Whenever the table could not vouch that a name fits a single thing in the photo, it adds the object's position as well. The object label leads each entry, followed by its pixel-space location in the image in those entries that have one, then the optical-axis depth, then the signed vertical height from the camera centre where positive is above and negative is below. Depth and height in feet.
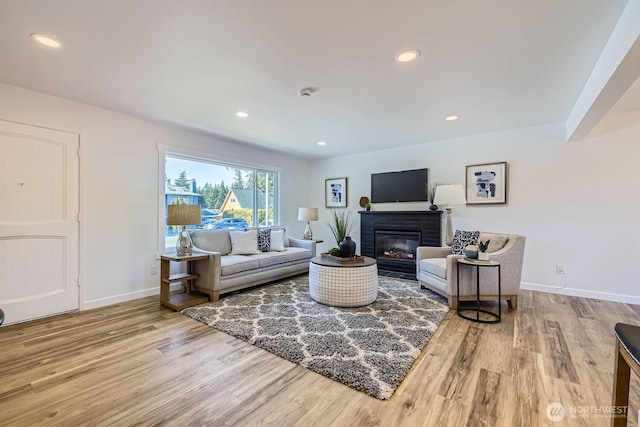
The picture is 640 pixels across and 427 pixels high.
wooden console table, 10.57 -2.93
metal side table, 9.26 -2.76
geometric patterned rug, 6.40 -3.53
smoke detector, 8.84 +3.94
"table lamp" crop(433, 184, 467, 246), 11.81 +0.81
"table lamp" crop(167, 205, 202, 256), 11.16 -0.26
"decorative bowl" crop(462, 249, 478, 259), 9.98 -1.44
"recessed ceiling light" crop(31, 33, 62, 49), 6.20 +3.93
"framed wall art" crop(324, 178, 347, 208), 18.97 +1.45
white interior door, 8.77 -0.32
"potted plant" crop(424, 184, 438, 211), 15.31 +1.21
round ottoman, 10.25 -2.64
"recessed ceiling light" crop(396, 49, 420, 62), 6.74 +3.95
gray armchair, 10.18 -2.33
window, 13.35 +1.19
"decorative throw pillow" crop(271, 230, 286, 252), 15.08 -1.53
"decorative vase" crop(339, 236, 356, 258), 11.26 -1.44
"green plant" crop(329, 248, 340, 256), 11.64 -1.62
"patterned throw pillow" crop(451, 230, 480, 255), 11.73 -1.14
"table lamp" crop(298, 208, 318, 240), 17.65 -0.15
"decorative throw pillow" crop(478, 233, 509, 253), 11.04 -1.08
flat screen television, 15.75 +1.64
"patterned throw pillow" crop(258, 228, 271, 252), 14.80 -1.46
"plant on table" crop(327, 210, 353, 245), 18.69 -0.52
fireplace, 15.12 -1.26
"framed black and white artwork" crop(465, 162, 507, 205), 13.46 +1.52
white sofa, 11.26 -2.36
